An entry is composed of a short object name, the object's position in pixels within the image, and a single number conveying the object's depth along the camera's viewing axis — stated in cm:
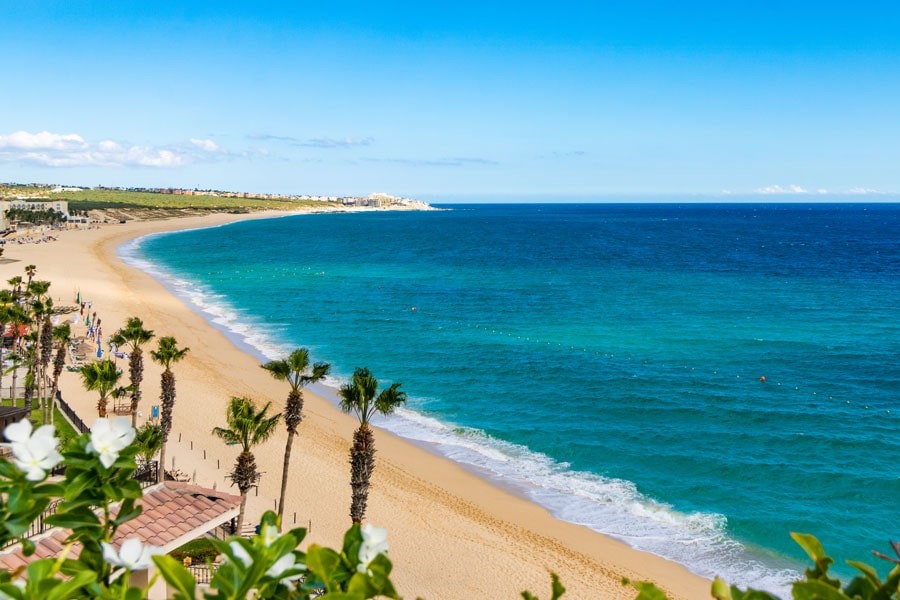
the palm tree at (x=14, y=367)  3526
